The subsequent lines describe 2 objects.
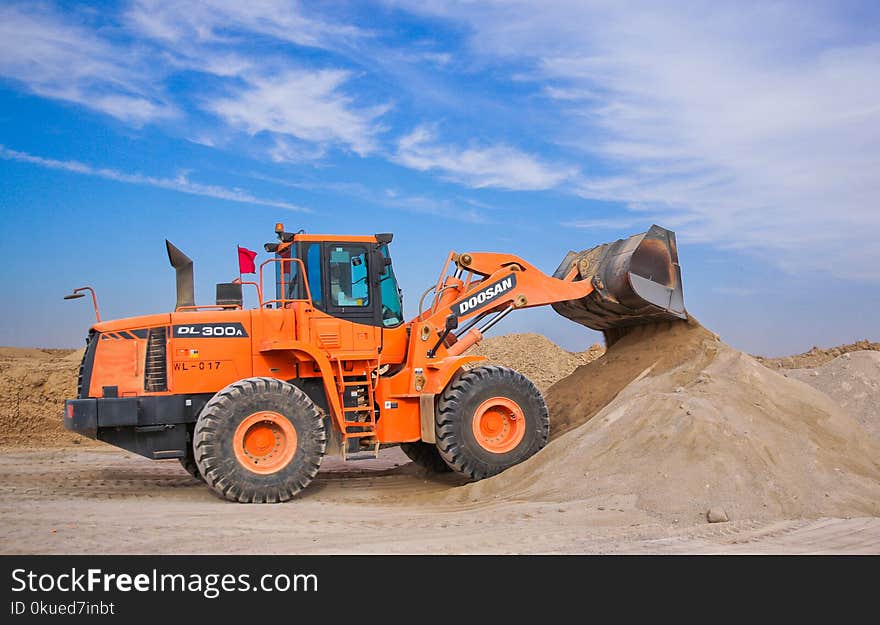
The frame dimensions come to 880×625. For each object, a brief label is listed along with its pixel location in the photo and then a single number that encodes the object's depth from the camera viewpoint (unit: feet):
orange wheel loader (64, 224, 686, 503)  32.32
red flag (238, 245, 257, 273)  35.37
